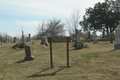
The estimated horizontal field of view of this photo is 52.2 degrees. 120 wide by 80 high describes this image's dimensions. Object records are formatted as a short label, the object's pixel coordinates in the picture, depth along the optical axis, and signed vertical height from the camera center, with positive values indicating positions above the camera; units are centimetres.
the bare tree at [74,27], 2009 +200
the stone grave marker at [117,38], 1163 +7
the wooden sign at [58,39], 666 +1
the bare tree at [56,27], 4263 +434
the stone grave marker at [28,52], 910 -93
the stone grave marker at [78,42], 1523 -37
